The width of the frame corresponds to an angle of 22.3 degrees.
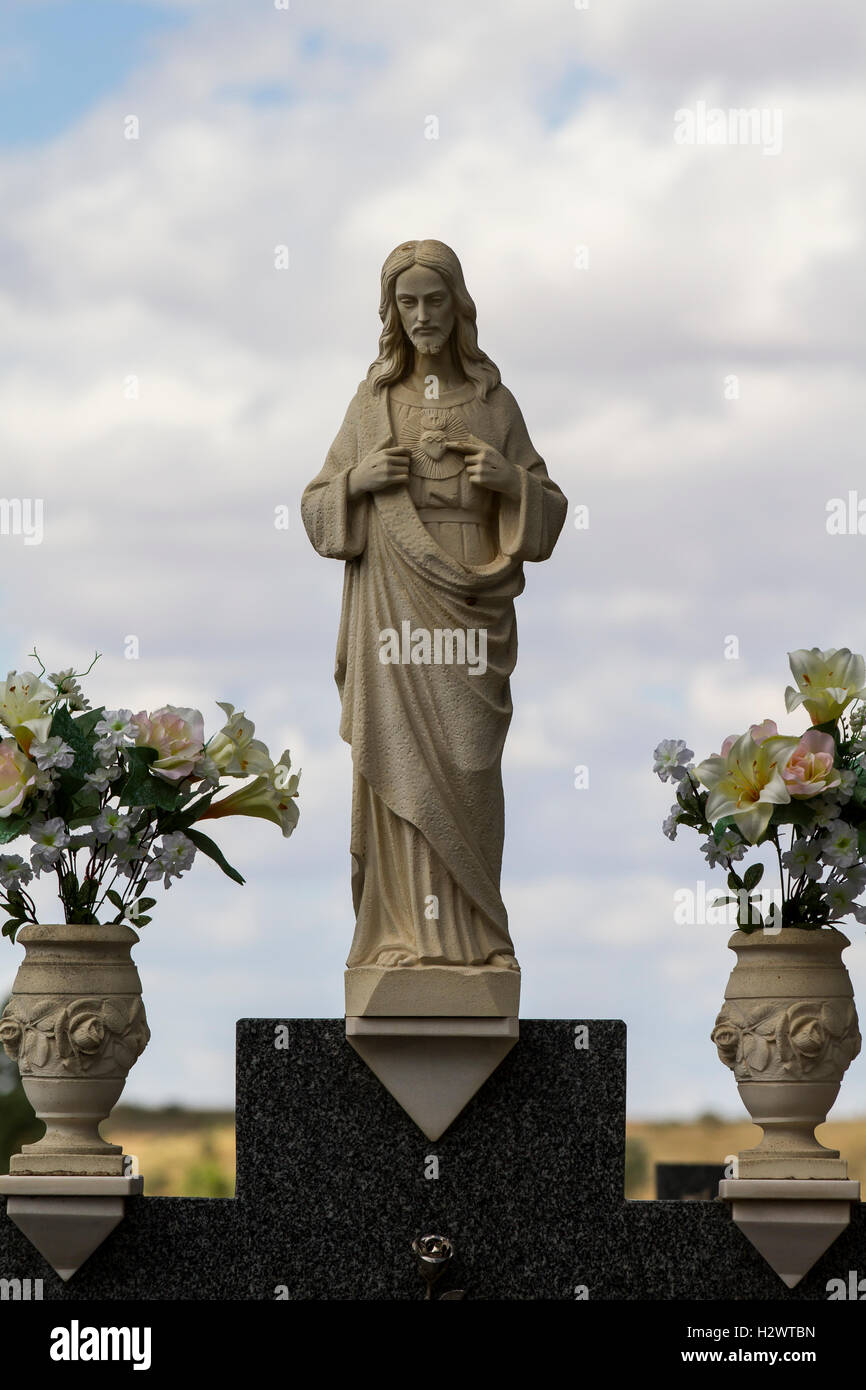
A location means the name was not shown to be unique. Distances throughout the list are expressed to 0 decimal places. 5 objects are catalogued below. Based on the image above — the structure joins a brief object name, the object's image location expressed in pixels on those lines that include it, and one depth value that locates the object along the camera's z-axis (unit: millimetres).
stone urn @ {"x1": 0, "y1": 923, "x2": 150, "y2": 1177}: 7668
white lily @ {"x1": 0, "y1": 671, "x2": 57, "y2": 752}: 7793
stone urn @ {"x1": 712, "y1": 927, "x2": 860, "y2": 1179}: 7594
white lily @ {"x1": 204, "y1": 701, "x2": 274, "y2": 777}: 7996
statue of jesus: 7910
